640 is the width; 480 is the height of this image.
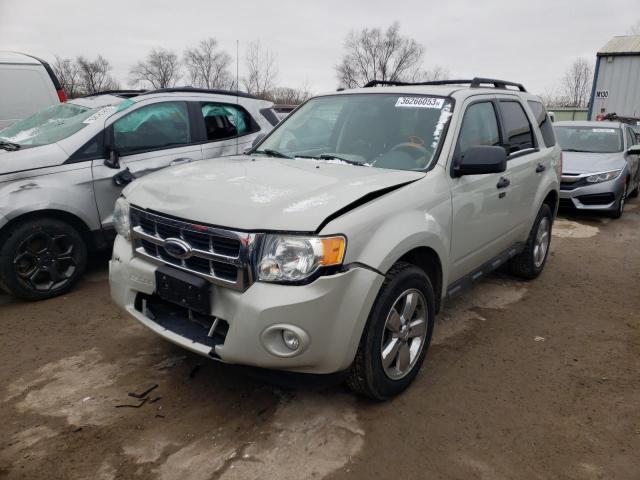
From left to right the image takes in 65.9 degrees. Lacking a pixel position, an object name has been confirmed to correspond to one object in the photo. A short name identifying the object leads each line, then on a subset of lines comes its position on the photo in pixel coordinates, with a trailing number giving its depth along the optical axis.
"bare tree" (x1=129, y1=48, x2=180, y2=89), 43.66
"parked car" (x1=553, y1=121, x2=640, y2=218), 8.02
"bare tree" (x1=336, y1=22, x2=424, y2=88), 50.78
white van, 6.98
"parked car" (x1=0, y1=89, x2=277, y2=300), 4.14
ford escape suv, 2.34
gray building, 15.02
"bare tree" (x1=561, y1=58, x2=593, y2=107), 50.16
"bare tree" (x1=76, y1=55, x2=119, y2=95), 41.60
